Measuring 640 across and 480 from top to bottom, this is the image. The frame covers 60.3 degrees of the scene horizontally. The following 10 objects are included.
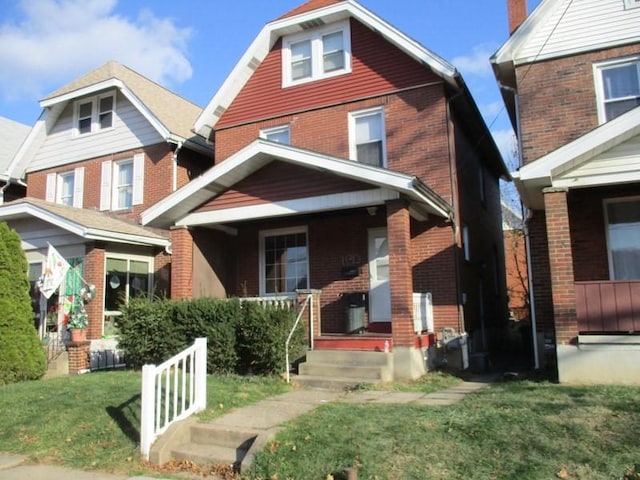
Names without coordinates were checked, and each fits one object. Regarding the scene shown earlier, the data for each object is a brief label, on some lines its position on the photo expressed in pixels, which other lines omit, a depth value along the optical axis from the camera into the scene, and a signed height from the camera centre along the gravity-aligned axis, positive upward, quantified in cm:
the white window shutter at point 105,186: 1767 +416
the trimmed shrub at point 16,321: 1126 -6
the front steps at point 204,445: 624 -155
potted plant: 1280 +2
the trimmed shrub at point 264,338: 1005 -48
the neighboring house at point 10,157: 1953 +625
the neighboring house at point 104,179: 1433 +441
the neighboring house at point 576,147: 910 +260
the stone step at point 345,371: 959 -109
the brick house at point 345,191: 1085 +249
